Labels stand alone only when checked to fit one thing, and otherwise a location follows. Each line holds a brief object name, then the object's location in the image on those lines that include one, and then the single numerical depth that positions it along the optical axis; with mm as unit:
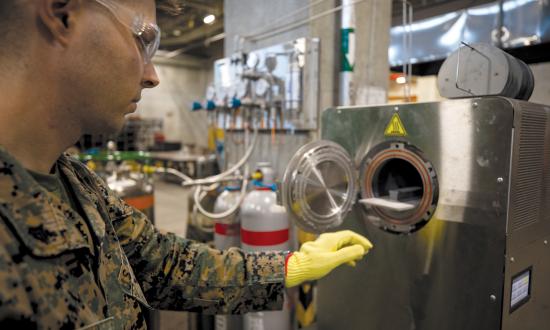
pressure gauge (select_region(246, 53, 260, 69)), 2402
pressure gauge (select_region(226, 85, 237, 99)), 2512
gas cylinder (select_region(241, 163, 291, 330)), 1956
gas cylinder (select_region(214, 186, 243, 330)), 2229
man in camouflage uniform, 622
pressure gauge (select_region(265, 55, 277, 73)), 2340
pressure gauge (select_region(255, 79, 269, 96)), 2334
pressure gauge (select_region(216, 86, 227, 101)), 2664
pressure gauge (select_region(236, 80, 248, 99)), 2453
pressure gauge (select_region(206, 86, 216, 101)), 2758
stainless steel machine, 1078
